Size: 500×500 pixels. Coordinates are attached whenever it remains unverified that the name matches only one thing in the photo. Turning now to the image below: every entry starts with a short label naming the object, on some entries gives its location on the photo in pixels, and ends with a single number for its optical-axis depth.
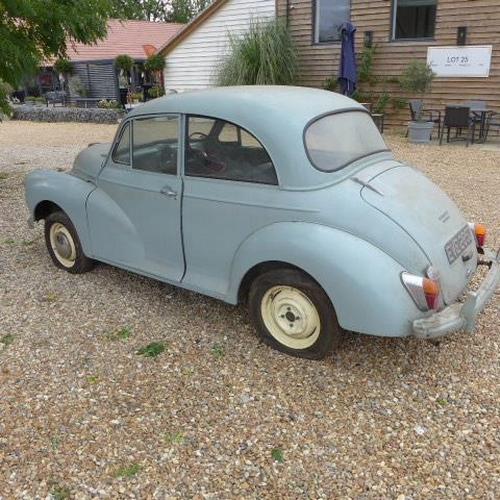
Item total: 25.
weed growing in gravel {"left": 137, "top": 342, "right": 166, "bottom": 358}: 3.37
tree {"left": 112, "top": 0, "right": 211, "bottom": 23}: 52.46
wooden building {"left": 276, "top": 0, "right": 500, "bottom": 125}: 11.58
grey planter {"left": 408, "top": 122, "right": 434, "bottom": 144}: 11.43
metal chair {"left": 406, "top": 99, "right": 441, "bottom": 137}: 12.05
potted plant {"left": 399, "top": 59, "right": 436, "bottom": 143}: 11.49
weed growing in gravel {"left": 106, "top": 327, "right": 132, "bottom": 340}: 3.58
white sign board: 11.60
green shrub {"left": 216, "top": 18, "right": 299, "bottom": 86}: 13.63
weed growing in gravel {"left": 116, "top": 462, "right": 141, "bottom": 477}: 2.41
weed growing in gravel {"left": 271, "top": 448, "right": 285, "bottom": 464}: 2.48
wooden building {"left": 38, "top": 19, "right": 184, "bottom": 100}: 24.55
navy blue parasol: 11.51
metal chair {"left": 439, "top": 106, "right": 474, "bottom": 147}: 10.53
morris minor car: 2.85
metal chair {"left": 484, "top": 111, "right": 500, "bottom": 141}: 11.13
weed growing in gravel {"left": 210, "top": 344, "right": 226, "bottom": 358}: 3.36
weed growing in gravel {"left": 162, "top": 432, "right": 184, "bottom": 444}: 2.61
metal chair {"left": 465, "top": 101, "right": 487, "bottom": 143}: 11.01
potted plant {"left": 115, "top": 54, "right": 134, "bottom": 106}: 20.83
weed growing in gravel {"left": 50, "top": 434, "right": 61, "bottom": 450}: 2.58
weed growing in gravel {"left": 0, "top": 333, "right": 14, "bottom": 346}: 3.54
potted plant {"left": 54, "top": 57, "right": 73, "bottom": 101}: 22.91
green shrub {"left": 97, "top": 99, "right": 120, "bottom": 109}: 20.00
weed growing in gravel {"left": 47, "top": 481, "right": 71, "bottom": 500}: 2.29
